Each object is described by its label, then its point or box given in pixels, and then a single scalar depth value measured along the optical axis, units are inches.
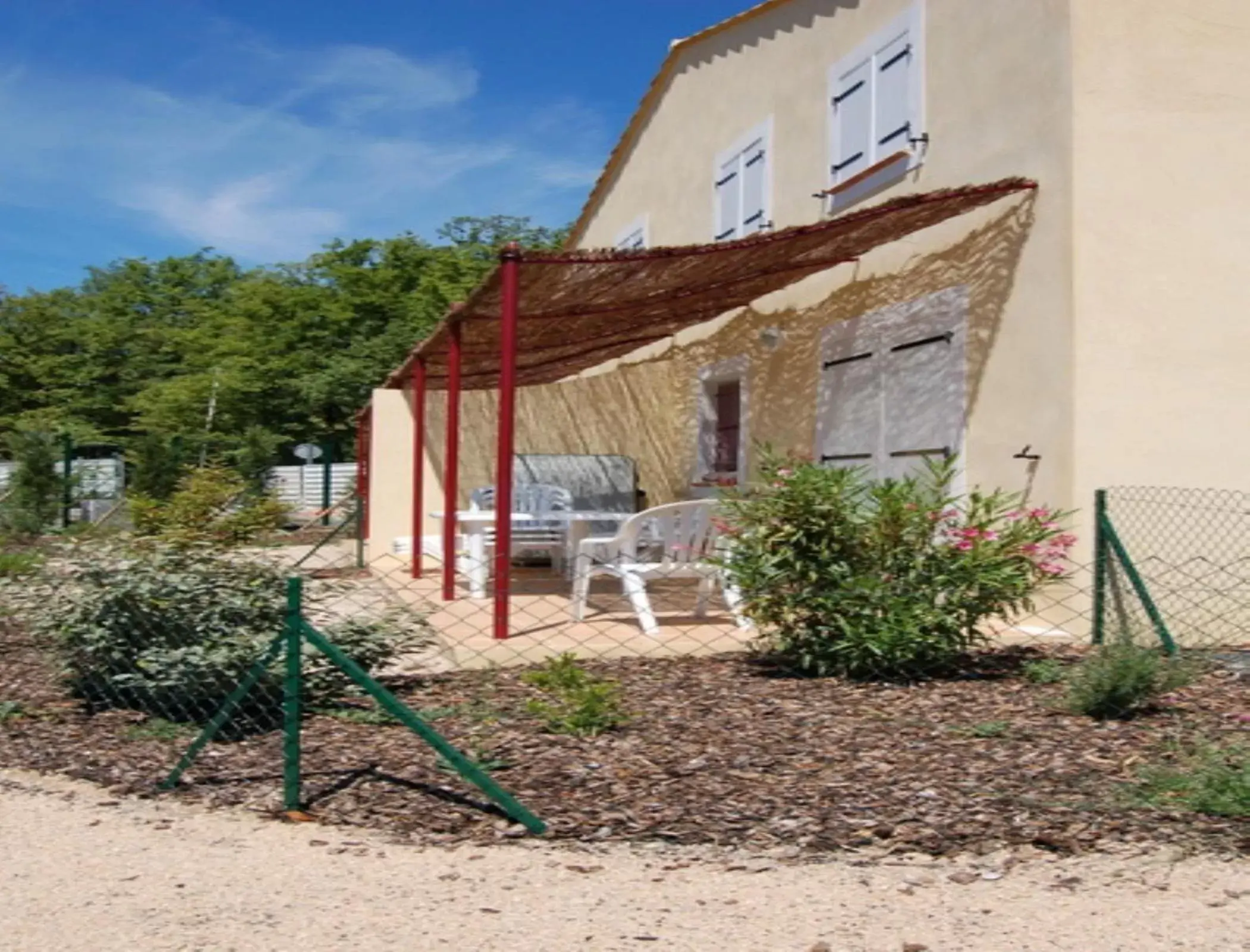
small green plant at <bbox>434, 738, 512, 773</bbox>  172.7
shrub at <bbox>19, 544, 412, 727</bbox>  194.9
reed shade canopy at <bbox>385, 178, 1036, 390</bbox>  272.2
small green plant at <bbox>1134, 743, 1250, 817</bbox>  153.1
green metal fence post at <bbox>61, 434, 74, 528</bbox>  724.0
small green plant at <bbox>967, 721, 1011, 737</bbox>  190.2
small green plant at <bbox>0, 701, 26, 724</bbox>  209.8
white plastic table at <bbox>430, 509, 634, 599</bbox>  343.6
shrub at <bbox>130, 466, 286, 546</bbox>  370.9
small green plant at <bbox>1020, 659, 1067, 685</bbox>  225.9
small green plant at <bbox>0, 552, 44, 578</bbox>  314.0
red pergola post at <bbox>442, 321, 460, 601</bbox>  330.6
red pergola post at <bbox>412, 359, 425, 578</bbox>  427.2
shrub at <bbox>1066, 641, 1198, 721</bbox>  197.0
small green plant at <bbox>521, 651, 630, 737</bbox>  191.5
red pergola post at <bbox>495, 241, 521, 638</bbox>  256.1
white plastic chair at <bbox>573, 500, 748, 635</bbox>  277.4
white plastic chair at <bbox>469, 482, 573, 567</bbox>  387.2
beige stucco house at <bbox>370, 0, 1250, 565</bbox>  269.4
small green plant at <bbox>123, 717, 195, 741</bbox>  193.3
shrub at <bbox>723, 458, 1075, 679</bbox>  228.2
